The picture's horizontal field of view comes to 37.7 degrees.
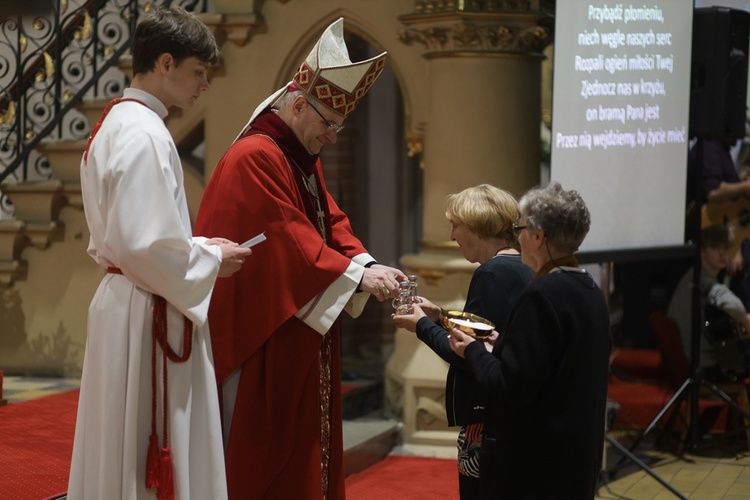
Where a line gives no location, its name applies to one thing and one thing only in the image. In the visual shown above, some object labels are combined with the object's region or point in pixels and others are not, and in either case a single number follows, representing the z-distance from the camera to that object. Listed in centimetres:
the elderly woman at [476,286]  314
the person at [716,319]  623
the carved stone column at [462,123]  585
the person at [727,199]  644
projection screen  513
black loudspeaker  582
